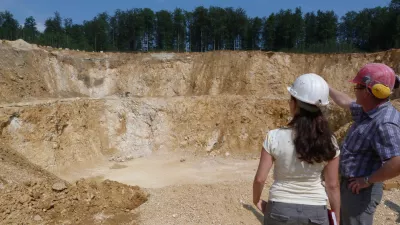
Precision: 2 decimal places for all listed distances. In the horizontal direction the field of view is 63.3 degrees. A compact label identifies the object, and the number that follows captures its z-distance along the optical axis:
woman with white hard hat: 2.49
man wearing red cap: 2.66
